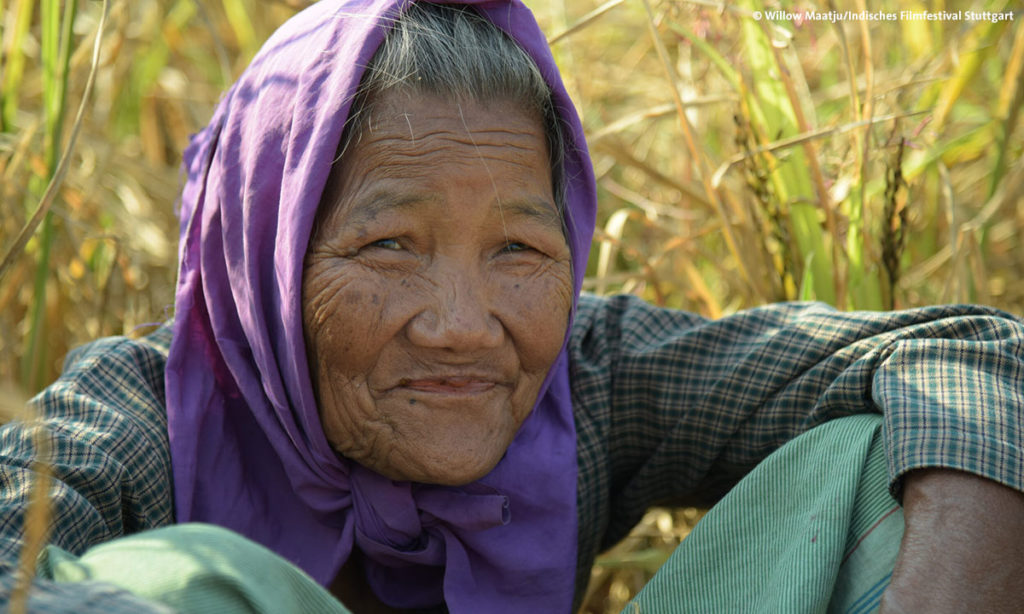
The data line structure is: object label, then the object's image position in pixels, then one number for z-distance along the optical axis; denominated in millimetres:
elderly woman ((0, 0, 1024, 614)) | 849
